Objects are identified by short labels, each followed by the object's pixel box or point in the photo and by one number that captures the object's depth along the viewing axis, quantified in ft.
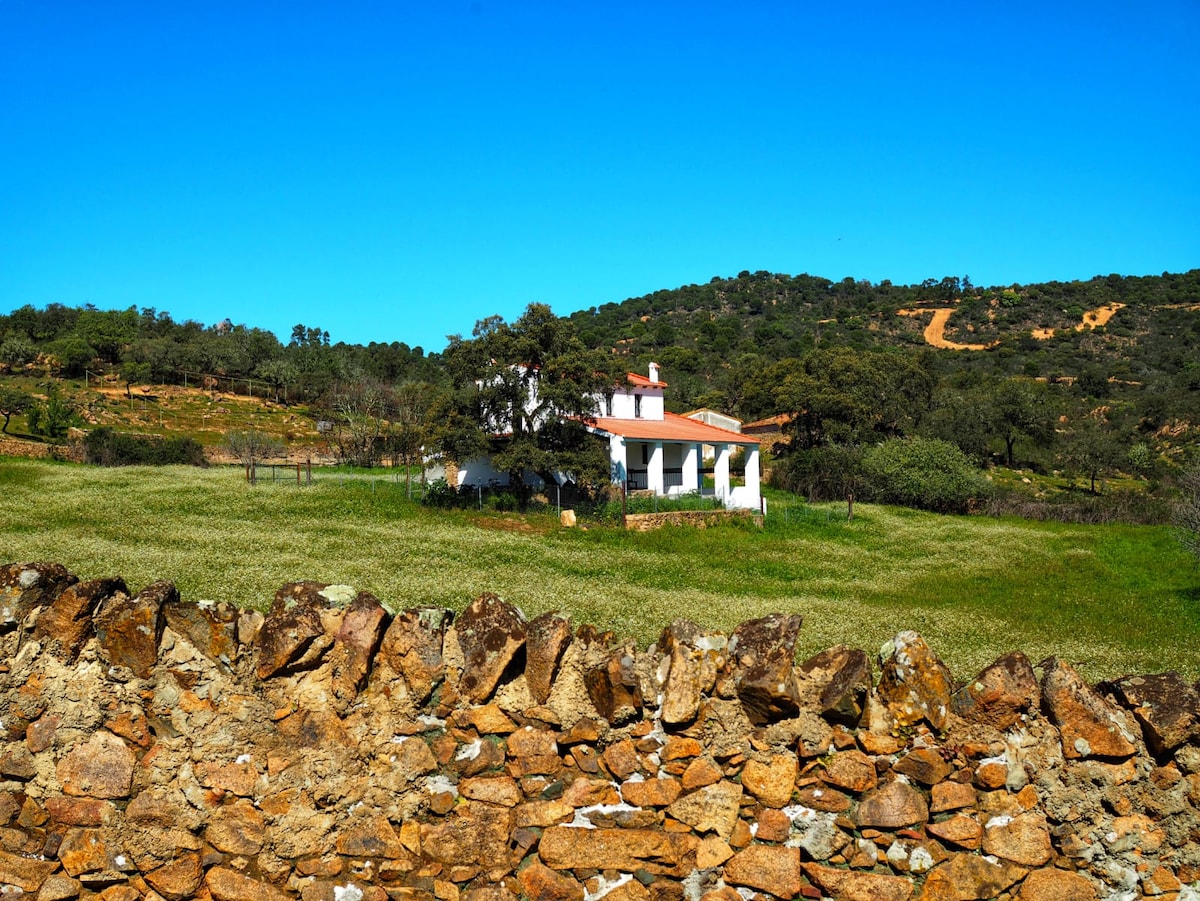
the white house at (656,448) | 131.95
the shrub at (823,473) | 169.17
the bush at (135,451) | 148.56
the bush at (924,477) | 155.94
